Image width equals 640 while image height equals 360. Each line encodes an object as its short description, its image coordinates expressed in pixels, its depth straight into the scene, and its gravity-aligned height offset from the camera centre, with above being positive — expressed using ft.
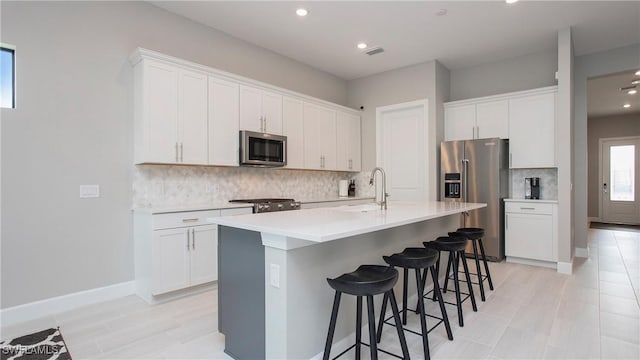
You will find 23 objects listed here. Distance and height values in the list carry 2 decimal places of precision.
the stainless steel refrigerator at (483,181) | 15.10 -0.08
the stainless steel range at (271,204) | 12.32 -0.92
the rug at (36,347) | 6.94 -3.66
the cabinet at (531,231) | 14.15 -2.29
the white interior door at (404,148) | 17.47 +1.74
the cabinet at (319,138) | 16.21 +2.18
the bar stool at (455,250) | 8.54 -1.96
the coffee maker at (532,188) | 15.61 -0.42
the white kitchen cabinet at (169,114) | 10.43 +2.24
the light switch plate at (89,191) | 10.02 -0.29
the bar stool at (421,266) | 6.95 -1.90
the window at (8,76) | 8.89 +2.89
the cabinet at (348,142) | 18.11 +2.17
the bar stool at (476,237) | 10.43 -1.87
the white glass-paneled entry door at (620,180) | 27.68 -0.12
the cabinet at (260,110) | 13.20 +2.94
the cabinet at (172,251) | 9.98 -2.23
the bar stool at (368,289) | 5.62 -1.87
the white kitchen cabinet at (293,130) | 14.99 +2.37
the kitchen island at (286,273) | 5.85 -1.85
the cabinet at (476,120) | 15.88 +3.01
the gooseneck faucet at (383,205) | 9.44 -0.71
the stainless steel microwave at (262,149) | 12.93 +1.30
